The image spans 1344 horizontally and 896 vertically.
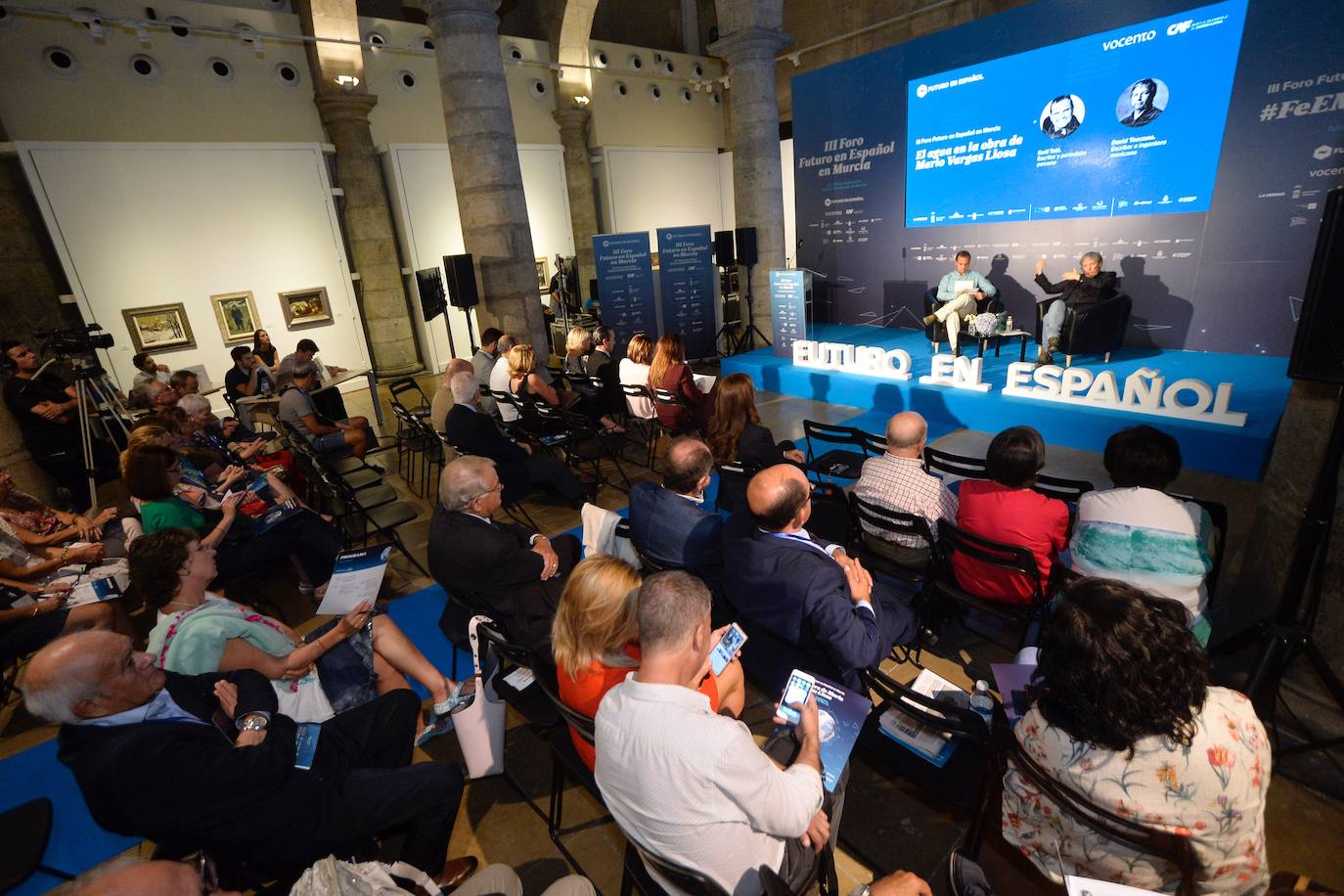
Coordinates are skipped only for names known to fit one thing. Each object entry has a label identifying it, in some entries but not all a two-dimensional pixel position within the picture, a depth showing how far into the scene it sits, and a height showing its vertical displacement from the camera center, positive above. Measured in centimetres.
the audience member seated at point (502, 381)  614 -115
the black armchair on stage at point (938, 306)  845 -113
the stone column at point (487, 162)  698 +121
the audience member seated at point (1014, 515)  272 -126
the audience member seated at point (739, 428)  414 -121
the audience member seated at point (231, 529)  347 -149
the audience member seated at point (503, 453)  479 -143
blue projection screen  680 +113
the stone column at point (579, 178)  1291 +166
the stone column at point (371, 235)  1030 +71
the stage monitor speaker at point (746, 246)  986 -1
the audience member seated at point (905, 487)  303 -123
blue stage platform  485 -173
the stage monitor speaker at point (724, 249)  1020 -3
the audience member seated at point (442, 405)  570 -121
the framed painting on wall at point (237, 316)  968 -43
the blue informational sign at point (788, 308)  830 -89
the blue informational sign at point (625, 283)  963 -42
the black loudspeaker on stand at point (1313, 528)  214 -118
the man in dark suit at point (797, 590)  216 -124
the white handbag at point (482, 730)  246 -182
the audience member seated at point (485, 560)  272 -129
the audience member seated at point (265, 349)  825 -84
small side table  740 -139
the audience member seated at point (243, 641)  232 -134
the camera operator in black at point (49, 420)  572 -107
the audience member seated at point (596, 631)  188 -111
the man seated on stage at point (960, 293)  790 -86
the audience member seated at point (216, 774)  163 -135
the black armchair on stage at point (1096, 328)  719 -128
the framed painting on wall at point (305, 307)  1034 -42
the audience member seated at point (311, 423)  548 -122
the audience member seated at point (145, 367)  743 -84
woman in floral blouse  137 -115
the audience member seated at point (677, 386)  554 -118
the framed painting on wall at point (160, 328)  905 -49
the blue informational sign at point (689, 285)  1012 -56
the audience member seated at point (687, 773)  140 -116
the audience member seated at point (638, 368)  625 -112
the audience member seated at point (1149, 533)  240 -123
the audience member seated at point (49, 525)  382 -141
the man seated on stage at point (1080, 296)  725 -91
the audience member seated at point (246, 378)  737 -105
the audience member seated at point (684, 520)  281 -119
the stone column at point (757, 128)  913 +176
